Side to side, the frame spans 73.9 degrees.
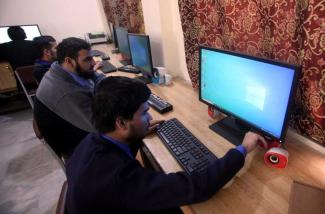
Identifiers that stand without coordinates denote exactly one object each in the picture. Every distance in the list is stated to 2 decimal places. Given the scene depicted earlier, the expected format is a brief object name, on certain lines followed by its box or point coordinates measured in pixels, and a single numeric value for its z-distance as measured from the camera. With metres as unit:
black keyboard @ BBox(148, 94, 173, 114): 1.39
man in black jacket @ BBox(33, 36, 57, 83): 2.29
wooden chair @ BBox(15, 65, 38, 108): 2.63
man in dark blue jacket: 0.64
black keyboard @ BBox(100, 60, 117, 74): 2.32
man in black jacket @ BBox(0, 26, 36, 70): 3.04
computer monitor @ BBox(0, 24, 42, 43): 3.44
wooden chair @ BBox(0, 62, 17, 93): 3.14
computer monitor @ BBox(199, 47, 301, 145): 0.77
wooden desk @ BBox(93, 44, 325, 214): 0.74
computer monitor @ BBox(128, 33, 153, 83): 1.69
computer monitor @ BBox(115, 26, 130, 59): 2.24
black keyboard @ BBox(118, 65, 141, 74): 2.18
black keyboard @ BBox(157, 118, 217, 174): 0.89
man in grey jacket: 1.34
